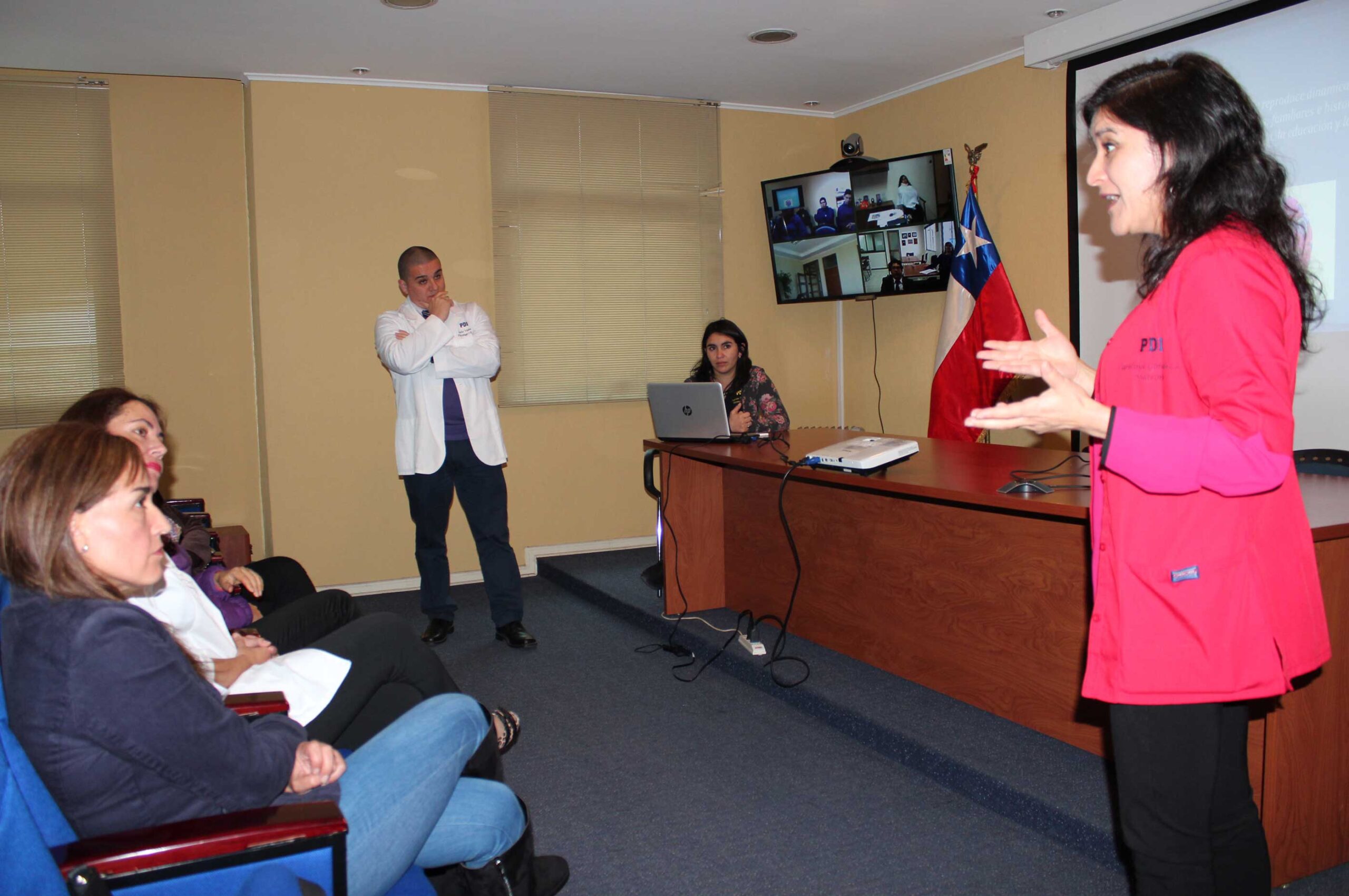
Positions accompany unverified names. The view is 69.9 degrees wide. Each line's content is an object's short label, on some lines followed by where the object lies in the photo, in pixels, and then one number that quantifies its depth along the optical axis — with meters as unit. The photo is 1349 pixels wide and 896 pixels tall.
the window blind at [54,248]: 4.59
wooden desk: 2.01
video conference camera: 5.15
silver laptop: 3.74
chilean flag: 4.66
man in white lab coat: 3.93
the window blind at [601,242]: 5.22
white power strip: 3.48
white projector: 2.83
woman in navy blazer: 1.22
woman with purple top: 2.33
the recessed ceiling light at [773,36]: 4.33
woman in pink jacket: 1.20
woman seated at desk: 4.21
